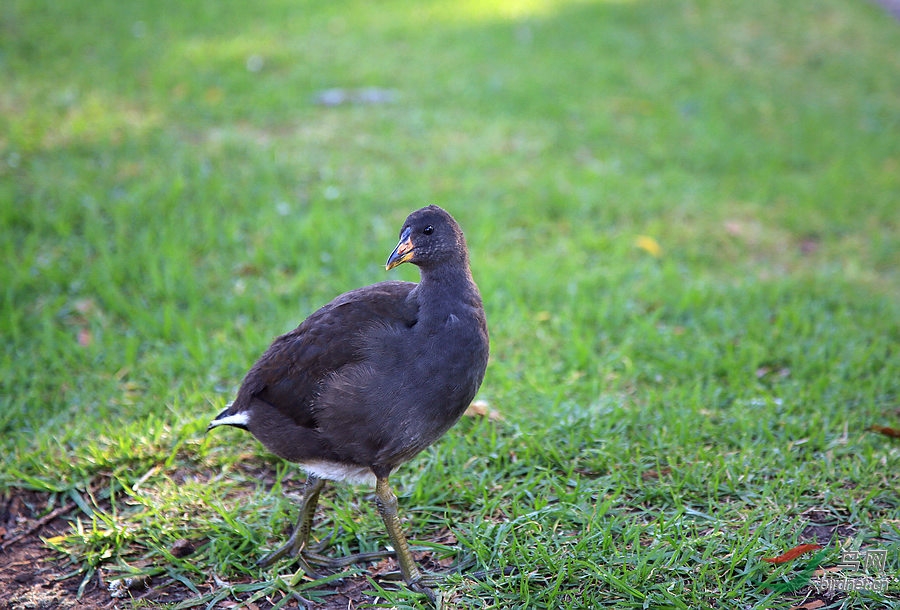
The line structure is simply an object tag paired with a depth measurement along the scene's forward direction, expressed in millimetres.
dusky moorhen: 2867
